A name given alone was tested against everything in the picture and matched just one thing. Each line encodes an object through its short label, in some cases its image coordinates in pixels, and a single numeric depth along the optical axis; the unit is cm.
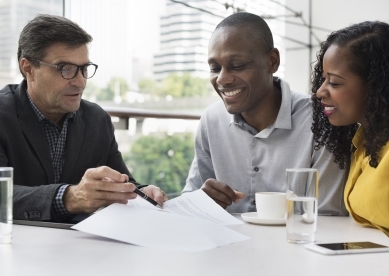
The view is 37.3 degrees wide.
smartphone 109
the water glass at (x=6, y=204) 113
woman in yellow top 150
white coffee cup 147
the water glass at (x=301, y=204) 119
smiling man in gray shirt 190
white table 96
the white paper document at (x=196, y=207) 144
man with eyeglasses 175
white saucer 143
